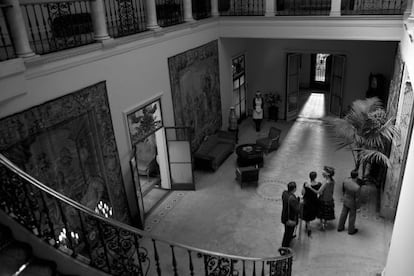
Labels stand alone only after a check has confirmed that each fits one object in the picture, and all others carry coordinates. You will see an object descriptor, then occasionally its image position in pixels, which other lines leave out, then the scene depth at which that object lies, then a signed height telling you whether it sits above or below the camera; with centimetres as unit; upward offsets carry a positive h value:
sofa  1041 -453
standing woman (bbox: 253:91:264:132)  1268 -403
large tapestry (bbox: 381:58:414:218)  684 -318
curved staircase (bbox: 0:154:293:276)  349 -230
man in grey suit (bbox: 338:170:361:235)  691 -399
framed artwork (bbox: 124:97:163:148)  768 -265
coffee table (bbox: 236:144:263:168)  1029 -450
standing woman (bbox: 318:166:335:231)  701 -406
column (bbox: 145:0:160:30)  778 -45
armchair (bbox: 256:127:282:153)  1133 -458
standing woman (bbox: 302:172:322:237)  699 -399
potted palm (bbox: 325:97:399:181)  790 -317
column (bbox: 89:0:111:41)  637 -37
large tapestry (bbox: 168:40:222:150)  944 -267
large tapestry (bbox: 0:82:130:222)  529 -229
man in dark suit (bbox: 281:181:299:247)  649 -387
